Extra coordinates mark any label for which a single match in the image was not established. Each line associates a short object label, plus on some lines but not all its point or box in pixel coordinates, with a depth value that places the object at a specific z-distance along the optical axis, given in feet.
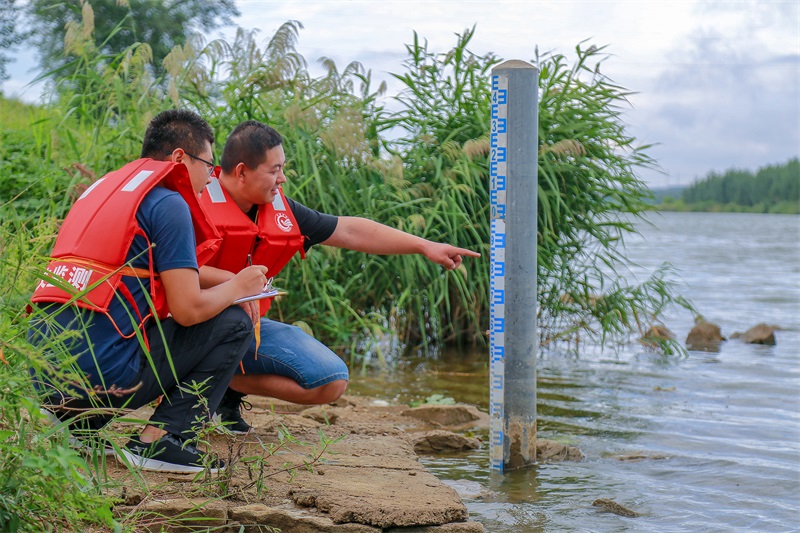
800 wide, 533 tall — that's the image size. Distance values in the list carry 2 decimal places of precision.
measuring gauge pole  14.26
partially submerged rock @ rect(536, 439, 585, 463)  15.86
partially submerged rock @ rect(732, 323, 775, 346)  32.83
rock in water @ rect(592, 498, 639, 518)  12.98
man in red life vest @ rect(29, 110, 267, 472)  10.43
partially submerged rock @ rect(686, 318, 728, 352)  31.78
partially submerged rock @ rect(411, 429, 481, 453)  16.19
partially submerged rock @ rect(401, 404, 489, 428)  18.16
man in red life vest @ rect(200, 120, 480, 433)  13.21
